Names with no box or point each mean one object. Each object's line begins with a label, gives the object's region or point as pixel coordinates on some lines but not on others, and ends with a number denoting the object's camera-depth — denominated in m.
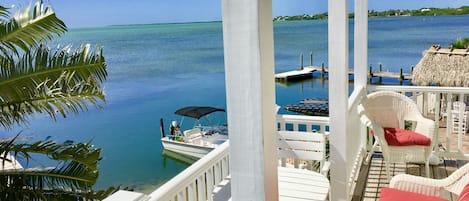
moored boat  20.06
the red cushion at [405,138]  3.54
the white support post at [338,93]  2.56
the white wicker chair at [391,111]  3.80
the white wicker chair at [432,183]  2.31
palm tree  3.26
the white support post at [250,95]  1.08
